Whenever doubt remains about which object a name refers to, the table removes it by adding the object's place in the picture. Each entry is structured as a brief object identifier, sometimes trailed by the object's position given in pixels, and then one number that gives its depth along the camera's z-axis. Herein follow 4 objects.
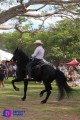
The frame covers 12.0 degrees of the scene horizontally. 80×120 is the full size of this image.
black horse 14.55
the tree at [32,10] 20.02
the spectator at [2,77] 24.72
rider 14.81
